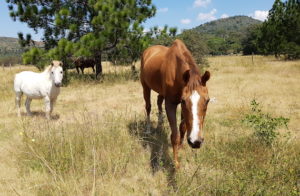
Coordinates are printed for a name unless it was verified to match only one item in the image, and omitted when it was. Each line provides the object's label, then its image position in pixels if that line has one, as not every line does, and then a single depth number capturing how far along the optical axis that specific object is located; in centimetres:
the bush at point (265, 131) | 367
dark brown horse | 1477
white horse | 511
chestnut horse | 224
